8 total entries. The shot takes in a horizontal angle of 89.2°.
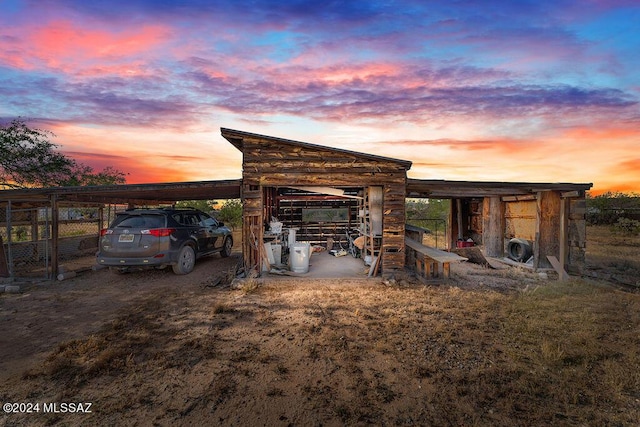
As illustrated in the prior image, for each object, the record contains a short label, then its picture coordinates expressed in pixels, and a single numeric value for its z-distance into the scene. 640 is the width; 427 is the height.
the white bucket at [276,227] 11.47
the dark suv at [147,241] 8.86
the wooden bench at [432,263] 9.48
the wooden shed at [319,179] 9.45
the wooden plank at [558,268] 10.31
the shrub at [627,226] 19.73
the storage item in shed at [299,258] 10.05
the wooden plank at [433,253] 9.32
